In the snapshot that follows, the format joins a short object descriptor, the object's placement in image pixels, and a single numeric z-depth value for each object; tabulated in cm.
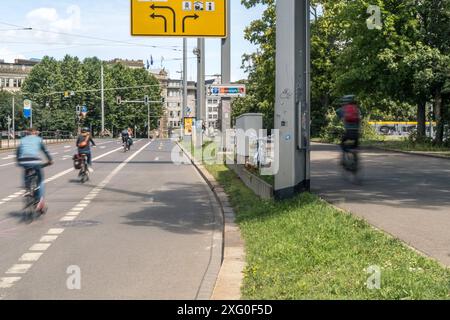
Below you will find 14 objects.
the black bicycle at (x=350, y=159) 1347
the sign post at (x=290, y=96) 1134
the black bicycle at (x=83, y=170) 1834
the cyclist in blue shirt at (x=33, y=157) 1133
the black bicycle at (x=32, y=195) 1122
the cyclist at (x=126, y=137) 4172
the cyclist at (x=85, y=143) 1853
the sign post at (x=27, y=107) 4756
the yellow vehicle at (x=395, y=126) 8948
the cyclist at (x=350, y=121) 1316
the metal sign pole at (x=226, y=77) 2281
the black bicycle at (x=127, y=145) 4123
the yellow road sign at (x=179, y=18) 1814
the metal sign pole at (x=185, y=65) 4528
